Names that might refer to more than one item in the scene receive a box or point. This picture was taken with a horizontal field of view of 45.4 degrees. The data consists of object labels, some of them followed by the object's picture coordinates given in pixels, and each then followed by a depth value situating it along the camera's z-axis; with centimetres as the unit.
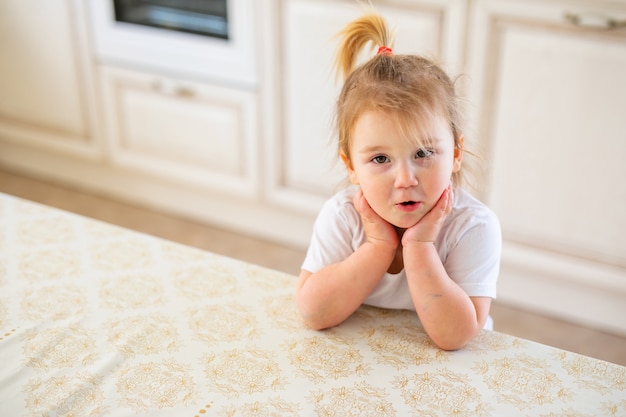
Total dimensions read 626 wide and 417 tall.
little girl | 91
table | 86
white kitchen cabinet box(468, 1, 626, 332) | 175
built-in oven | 220
